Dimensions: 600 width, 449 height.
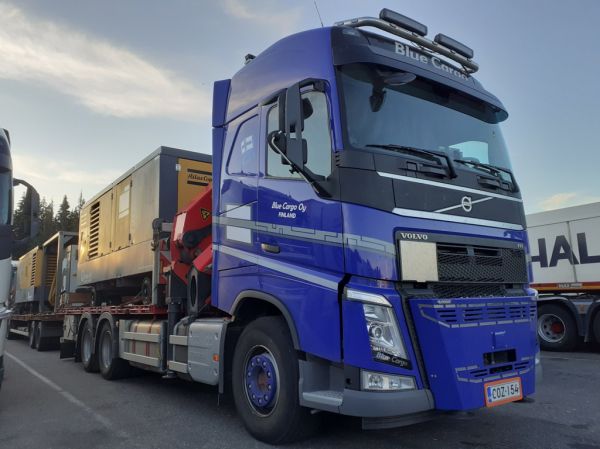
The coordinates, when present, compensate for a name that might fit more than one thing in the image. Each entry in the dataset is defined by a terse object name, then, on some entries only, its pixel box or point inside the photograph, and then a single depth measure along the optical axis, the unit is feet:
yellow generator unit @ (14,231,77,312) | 46.42
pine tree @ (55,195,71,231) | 272.43
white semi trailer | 34.78
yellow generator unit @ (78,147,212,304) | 24.22
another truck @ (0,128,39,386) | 19.27
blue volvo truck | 12.07
